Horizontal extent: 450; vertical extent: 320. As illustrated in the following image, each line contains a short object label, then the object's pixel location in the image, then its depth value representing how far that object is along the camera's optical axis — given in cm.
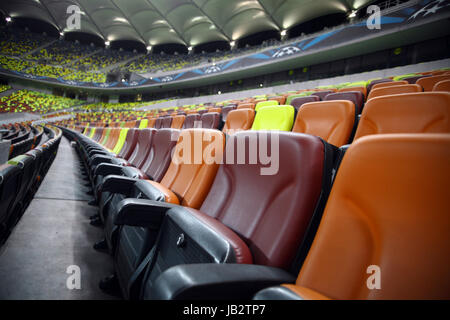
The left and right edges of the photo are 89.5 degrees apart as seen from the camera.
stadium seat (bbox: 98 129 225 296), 81
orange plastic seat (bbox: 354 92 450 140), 91
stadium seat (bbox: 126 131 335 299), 40
